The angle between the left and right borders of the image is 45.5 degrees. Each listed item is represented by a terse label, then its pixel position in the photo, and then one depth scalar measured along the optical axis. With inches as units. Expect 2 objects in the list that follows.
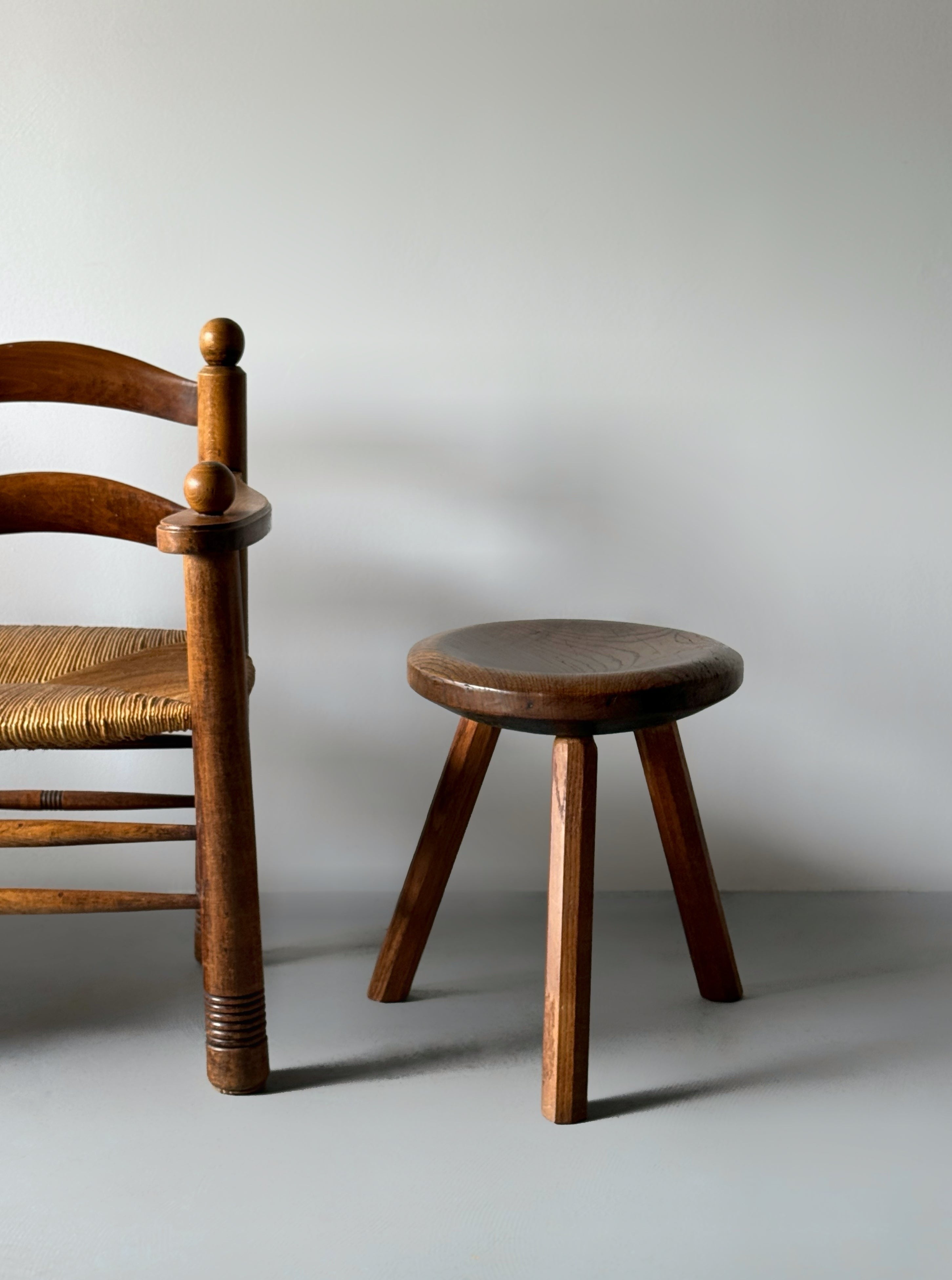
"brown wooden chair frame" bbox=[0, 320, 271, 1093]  40.8
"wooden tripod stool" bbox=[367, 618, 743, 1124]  40.3
